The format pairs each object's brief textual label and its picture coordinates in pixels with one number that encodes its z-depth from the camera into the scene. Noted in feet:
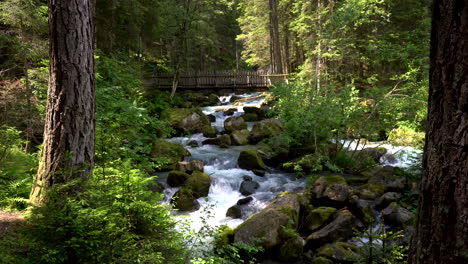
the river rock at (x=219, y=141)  45.03
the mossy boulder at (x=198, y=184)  29.25
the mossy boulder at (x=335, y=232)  21.33
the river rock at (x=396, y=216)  22.21
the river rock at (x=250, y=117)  58.23
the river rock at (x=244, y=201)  28.04
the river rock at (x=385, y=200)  25.39
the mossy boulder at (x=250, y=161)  36.06
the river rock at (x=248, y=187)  30.30
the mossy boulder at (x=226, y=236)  20.43
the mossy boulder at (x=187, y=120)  49.57
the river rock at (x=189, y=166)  33.05
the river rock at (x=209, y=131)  49.16
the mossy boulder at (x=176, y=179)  30.40
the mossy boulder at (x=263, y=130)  45.29
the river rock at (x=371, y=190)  27.02
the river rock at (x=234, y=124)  51.04
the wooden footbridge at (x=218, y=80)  77.30
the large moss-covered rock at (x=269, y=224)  20.59
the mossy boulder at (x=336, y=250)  19.03
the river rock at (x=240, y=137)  45.52
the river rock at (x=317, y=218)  23.25
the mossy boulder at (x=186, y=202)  26.19
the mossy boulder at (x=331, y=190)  25.98
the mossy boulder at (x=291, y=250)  20.07
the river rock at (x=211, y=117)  57.62
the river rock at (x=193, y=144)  44.10
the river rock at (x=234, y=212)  26.08
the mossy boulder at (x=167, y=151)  34.91
